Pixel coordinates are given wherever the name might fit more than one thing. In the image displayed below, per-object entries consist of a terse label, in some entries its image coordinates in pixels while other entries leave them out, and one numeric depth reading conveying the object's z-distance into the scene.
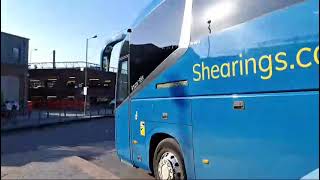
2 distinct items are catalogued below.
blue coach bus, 2.53
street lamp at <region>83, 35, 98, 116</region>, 23.24
